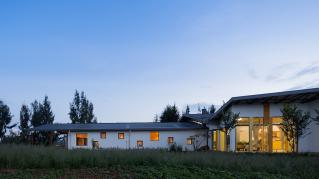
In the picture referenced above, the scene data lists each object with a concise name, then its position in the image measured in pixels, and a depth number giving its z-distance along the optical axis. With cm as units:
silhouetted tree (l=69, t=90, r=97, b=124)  3384
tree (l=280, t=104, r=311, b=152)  1304
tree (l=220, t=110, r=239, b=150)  1523
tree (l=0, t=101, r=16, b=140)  3024
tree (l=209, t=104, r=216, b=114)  3921
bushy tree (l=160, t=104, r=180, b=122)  3042
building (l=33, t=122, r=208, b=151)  2105
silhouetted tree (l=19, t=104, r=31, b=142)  3076
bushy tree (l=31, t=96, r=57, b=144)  3101
